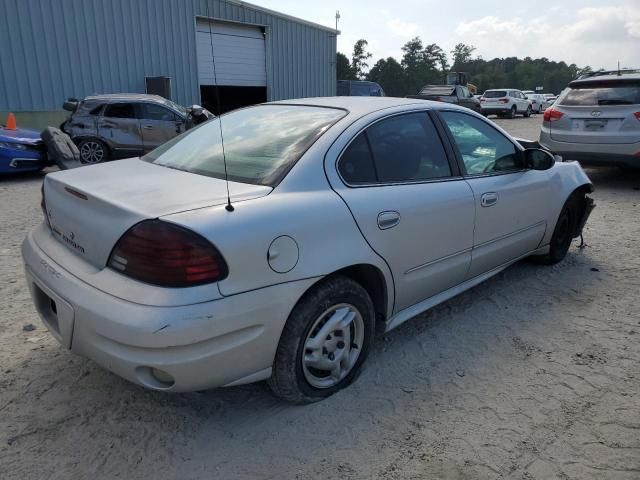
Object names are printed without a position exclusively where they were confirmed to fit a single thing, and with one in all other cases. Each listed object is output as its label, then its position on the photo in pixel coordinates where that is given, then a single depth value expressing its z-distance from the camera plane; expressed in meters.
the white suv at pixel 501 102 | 29.06
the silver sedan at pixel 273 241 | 2.08
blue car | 8.67
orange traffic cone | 9.40
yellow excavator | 29.35
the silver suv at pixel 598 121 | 7.63
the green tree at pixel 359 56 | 72.06
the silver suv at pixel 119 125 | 10.31
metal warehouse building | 13.00
